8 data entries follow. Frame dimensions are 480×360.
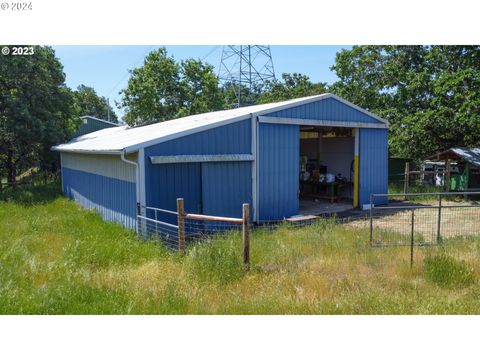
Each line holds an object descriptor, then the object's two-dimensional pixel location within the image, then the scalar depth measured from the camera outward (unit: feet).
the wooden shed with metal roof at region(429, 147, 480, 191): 54.60
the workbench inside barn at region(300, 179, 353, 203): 51.19
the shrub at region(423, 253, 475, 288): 18.88
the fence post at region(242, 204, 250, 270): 20.63
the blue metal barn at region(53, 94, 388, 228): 30.91
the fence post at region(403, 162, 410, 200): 51.44
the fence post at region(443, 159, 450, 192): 51.45
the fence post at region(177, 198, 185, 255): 23.48
